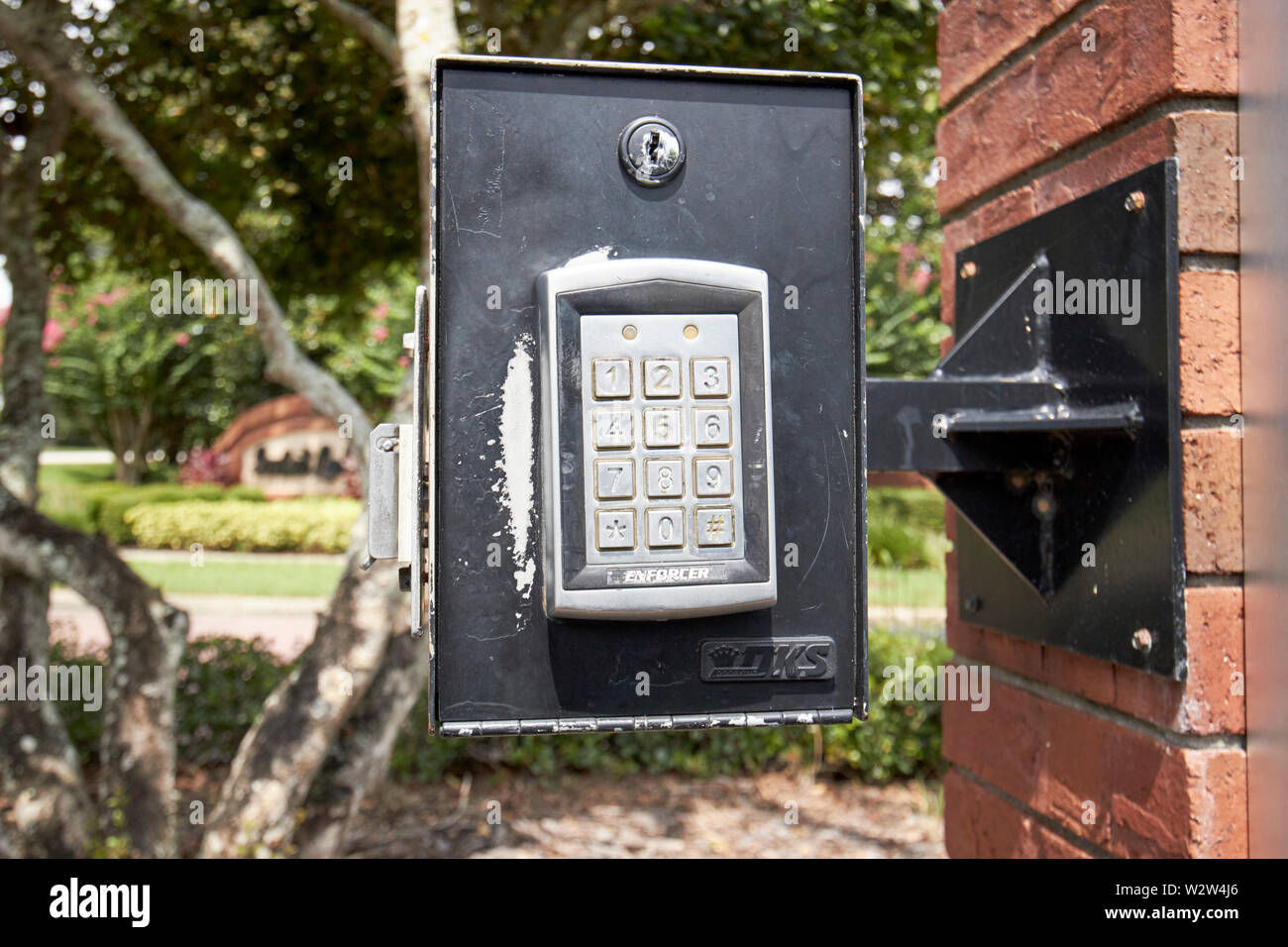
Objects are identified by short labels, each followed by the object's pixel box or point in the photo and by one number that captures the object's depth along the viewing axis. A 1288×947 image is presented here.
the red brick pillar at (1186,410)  0.47
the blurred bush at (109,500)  11.52
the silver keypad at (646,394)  0.43
